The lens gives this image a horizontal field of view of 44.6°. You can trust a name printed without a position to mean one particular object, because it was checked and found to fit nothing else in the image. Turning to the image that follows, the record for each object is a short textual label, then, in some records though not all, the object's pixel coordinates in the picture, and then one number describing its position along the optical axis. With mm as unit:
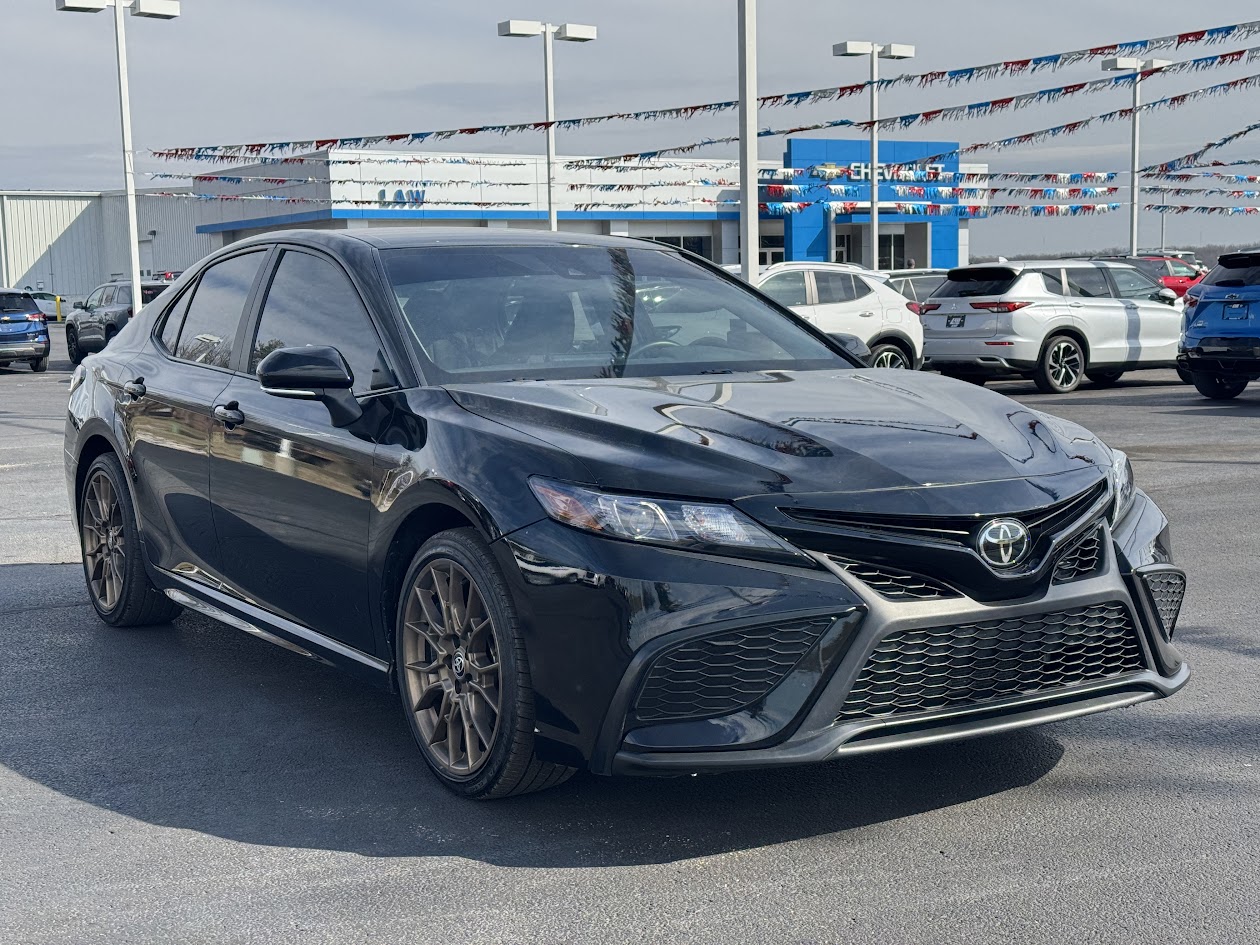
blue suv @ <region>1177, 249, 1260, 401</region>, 15703
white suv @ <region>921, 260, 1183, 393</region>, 19250
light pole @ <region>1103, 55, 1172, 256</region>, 30594
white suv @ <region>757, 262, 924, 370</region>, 18250
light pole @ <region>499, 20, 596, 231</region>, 28953
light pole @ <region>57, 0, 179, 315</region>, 25234
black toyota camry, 3568
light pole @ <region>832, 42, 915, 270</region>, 28734
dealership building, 49688
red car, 31828
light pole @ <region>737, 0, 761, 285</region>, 13602
